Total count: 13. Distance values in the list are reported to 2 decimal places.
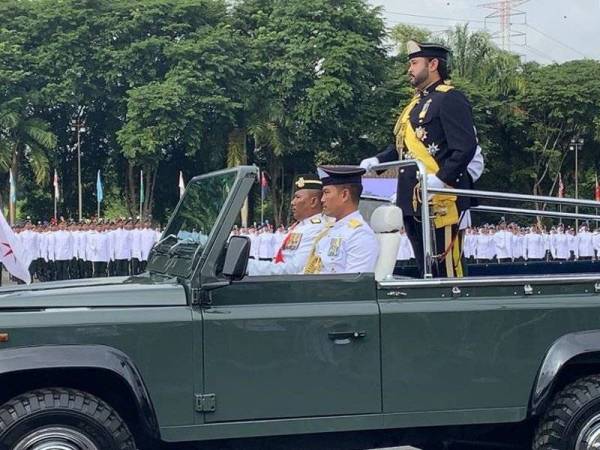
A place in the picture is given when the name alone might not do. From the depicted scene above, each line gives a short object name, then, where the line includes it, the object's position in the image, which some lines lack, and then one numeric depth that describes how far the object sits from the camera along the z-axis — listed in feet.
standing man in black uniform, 18.57
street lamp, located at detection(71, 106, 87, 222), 138.82
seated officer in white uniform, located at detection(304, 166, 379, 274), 16.39
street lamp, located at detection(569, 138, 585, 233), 160.68
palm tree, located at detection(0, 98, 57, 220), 125.39
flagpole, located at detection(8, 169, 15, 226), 102.85
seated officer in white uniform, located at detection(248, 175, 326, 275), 16.26
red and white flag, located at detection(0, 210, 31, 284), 33.06
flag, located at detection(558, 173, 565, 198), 155.45
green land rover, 13.96
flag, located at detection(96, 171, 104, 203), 118.54
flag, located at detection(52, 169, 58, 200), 131.77
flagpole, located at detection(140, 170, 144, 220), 137.69
